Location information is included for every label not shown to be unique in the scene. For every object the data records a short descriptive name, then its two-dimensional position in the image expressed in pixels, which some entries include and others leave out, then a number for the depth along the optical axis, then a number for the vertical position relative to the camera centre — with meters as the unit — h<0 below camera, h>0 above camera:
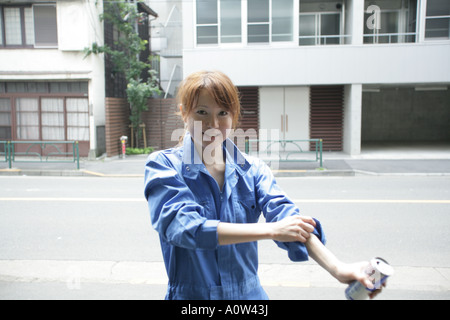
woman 1.60 -0.34
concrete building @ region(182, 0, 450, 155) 16.42 +2.75
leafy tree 17.03 +2.82
